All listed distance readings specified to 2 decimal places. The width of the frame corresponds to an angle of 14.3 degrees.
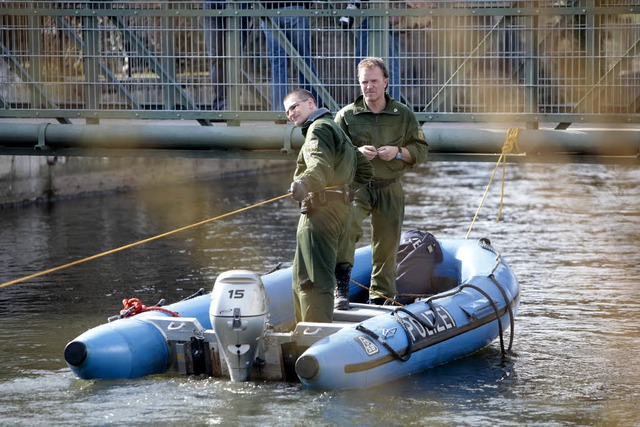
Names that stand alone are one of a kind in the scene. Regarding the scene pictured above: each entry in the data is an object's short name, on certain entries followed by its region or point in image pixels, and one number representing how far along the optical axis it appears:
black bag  20.26
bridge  24.32
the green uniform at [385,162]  18.03
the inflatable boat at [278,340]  14.96
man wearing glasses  15.72
